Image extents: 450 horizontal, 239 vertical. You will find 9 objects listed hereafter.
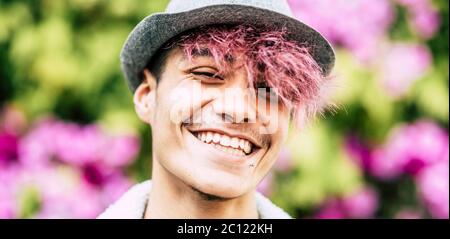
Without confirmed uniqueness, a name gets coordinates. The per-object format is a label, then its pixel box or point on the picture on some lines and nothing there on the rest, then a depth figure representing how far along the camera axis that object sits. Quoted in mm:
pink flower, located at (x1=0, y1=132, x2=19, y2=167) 3073
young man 1496
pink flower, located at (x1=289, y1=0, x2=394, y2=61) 2959
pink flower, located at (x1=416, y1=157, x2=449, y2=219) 3145
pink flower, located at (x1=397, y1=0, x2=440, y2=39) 3230
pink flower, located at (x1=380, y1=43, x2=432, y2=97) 3125
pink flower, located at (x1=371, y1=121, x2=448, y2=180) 3186
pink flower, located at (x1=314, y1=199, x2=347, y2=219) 3234
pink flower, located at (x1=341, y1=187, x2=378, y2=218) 3248
